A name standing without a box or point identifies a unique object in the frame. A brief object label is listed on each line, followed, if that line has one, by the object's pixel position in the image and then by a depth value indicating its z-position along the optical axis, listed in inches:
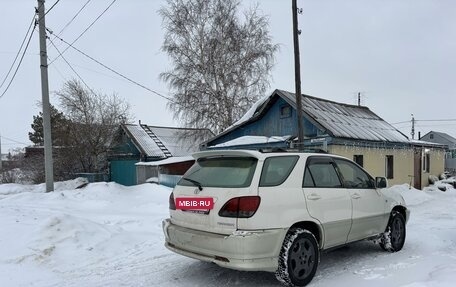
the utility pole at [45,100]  561.6
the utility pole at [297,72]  503.5
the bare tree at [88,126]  960.3
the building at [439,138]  2431.1
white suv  167.3
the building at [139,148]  1045.8
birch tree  1021.2
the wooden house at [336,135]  617.9
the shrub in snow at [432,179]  871.1
